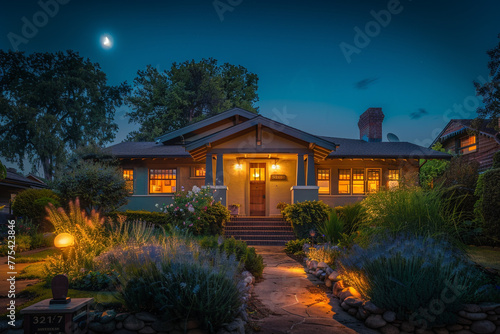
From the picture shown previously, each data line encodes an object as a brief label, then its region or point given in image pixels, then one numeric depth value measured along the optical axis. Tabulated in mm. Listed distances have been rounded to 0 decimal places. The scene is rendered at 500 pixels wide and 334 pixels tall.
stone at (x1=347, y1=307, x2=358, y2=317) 4759
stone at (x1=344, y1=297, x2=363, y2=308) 4761
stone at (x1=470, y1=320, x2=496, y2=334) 4164
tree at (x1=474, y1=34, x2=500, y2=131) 12828
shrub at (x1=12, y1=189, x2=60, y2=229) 12578
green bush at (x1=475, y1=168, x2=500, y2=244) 7152
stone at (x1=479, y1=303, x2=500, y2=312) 4309
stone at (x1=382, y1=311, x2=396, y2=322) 4348
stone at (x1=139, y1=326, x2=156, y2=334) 3756
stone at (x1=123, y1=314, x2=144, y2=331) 3766
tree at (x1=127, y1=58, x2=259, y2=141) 29319
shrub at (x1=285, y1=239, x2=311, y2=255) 10062
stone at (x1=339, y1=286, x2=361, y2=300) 5109
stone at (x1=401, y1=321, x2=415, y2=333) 4254
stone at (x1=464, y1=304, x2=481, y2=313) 4312
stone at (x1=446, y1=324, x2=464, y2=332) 4273
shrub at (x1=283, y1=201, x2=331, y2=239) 11555
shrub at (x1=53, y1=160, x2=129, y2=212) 12203
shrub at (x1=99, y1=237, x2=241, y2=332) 3752
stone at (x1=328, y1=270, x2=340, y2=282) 6119
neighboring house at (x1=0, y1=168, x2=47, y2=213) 18641
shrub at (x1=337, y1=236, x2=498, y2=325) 4316
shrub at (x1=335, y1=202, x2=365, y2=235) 9906
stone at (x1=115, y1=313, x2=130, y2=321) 3844
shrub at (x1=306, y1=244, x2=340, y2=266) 7551
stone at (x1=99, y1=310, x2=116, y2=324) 3811
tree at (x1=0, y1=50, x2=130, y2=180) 28797
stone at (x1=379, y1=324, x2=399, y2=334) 4281
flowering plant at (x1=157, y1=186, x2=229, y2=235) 11148
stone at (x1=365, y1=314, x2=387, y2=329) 4340
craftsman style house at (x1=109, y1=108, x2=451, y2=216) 15750
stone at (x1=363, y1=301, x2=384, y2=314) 4477
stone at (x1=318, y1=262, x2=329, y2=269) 7141
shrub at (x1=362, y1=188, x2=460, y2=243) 6105
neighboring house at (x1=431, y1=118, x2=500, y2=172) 21078
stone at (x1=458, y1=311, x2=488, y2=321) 4254
